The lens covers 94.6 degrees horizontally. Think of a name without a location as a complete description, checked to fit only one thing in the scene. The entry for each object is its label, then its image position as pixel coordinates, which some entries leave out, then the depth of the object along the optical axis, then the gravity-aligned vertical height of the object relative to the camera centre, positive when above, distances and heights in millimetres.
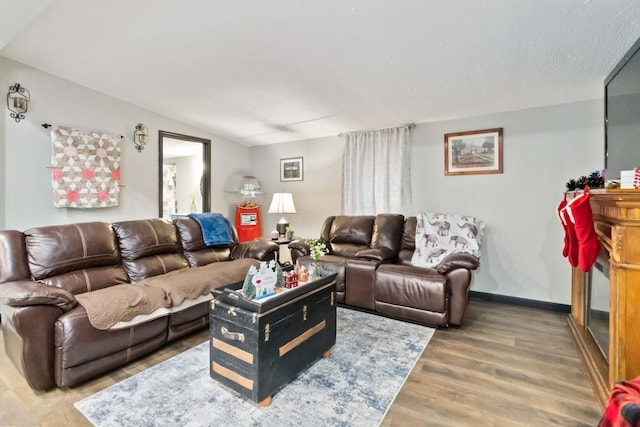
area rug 1585 -1123
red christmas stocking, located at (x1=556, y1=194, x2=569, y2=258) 2424 -248
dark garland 2293 +220
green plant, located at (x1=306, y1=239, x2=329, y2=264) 2374 -344
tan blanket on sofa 1954 -639
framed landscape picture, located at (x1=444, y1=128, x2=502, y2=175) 3415 +687
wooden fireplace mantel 1422 -369
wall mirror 5359 +647
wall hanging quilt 3221 +472
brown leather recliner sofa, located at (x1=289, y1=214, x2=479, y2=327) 2686 -621
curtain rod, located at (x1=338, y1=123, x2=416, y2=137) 3880 +1106
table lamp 4582 +43
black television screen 1881 +667
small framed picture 4980 +679
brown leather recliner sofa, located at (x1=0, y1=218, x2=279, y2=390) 1772 -585
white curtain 3951 +520
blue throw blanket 3414 -243
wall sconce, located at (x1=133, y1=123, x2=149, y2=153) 3947 +976
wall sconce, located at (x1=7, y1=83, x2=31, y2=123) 2922 +1078
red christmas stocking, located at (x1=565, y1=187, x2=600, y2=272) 1814 -131
